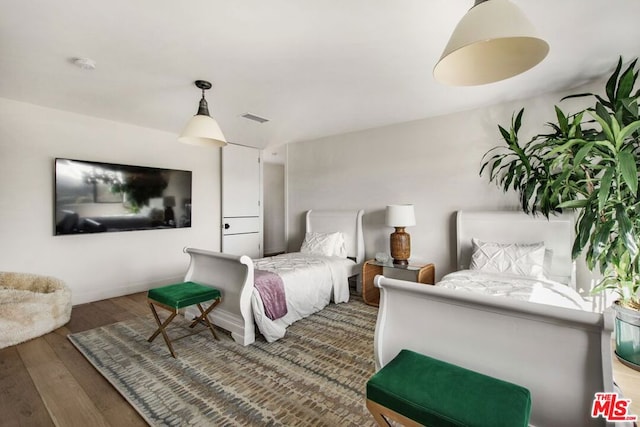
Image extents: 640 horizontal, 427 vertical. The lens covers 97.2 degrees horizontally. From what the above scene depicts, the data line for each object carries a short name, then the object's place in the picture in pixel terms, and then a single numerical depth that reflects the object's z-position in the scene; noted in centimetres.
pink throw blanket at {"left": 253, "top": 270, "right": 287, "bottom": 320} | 274
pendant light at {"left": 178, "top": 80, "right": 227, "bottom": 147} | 241
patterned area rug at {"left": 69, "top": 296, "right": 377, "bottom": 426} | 179
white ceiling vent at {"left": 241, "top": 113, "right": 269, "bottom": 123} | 373
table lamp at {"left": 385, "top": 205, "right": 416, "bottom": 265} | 362
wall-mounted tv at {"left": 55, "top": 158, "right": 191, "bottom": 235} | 351
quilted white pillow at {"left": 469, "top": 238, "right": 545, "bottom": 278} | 273
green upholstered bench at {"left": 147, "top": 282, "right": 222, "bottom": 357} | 244
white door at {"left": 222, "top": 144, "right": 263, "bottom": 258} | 514
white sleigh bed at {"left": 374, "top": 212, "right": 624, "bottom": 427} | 115
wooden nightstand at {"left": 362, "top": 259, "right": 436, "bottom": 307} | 353
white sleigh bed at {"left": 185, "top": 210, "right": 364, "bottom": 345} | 268
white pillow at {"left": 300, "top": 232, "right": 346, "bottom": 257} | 425
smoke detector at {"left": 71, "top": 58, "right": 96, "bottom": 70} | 238
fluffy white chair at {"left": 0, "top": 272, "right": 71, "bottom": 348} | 267
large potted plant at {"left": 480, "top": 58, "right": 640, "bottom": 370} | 159
